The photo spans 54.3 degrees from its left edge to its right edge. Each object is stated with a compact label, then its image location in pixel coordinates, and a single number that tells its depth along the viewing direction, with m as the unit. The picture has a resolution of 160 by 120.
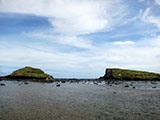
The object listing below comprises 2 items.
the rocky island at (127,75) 136.62
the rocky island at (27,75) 132.38
